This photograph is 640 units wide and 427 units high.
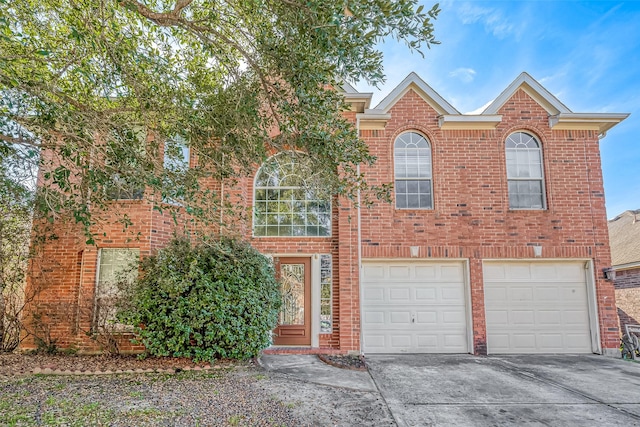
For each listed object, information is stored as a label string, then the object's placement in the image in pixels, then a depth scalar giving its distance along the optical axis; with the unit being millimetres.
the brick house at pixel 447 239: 8883
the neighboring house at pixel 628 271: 12181
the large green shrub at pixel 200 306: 6984
